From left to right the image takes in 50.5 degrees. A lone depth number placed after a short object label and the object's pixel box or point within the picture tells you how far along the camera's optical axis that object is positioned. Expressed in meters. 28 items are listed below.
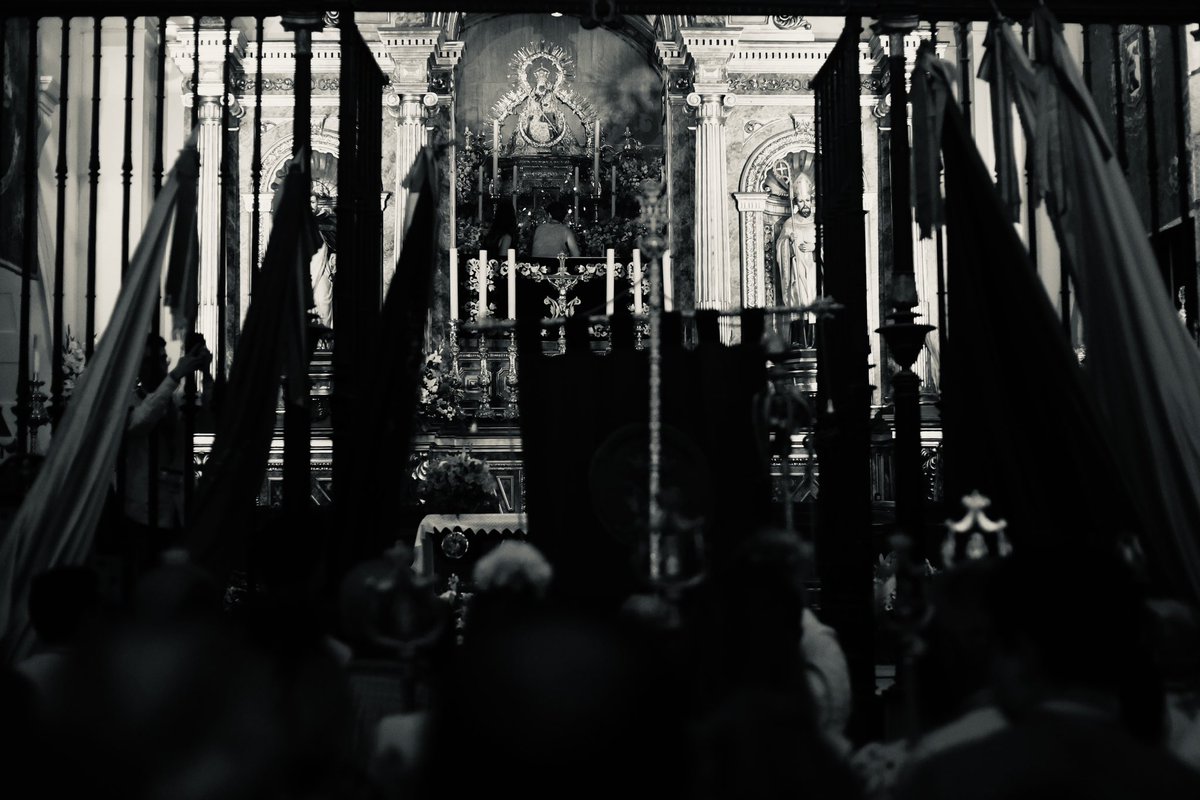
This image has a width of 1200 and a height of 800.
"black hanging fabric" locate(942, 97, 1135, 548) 3.69
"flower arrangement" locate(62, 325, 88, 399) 7.87
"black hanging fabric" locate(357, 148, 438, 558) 4.09
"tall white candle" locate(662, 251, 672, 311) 9.49
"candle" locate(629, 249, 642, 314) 8.78
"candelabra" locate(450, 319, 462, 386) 8.73
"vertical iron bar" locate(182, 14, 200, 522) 4.48
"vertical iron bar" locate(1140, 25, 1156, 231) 4.64
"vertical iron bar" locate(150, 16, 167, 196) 4.64
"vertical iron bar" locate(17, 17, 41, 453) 4.45
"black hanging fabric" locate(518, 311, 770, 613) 4.25
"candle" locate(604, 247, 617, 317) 8.15
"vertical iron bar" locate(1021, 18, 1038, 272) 4.27
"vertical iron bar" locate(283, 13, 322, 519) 4.44
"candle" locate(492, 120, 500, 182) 9.85
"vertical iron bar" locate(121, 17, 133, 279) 4.55
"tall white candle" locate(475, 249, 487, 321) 8.38
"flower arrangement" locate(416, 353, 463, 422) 7.65
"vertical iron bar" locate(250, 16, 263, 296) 4.53
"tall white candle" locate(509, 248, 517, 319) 8.15
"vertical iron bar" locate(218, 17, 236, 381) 4.51
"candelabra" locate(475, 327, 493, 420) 8.04
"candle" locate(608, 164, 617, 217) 9.96
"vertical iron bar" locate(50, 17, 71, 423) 4.41
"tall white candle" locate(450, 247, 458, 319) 8.58
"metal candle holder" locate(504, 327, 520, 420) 8.18
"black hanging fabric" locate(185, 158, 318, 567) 4.00
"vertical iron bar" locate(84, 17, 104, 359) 4.53
